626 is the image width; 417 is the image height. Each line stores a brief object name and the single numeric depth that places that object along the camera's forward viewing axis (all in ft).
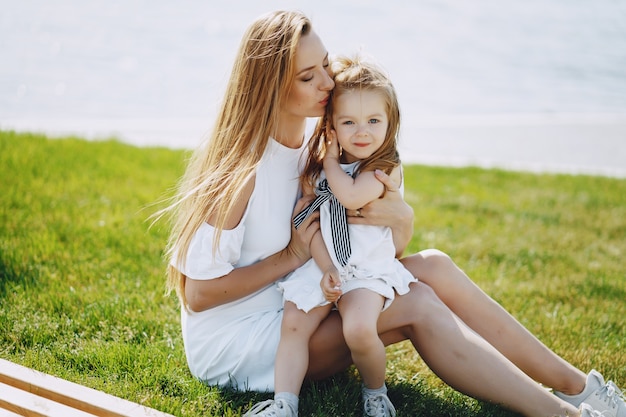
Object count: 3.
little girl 9.36
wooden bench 8.67
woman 9.56
